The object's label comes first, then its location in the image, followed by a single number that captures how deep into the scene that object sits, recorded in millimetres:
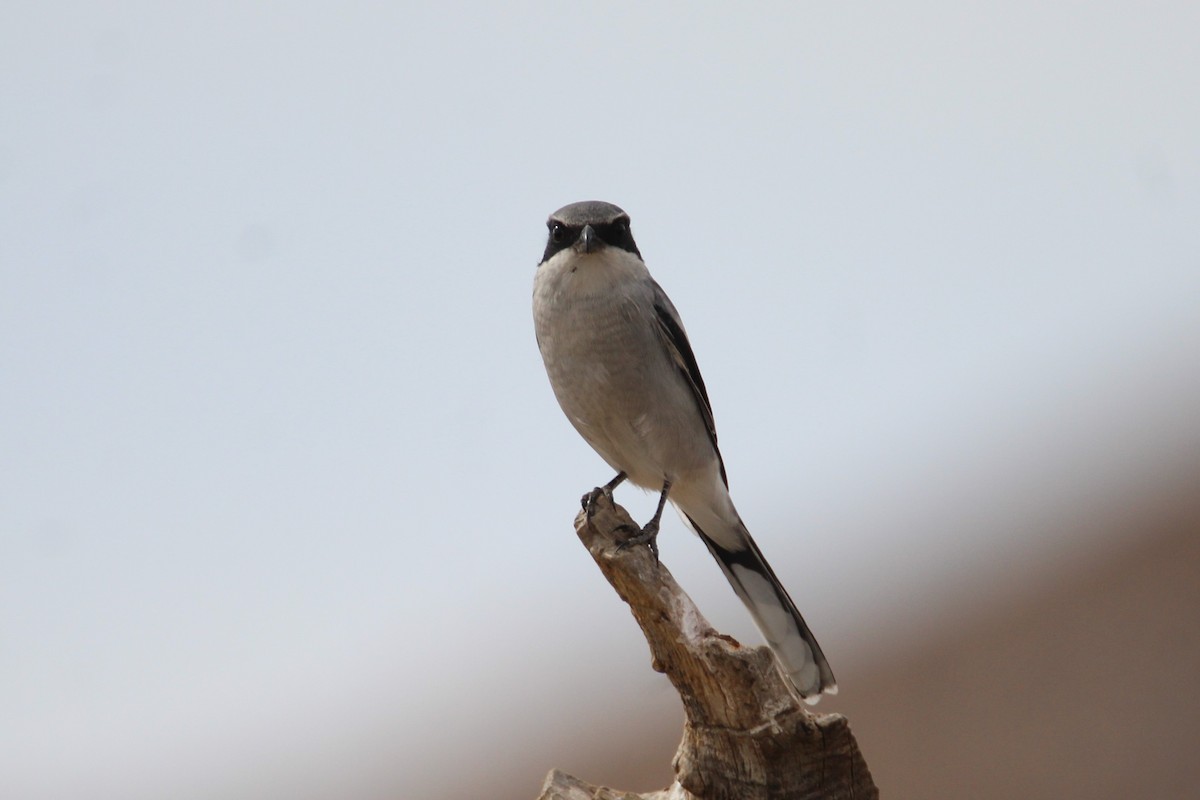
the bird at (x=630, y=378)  10445
